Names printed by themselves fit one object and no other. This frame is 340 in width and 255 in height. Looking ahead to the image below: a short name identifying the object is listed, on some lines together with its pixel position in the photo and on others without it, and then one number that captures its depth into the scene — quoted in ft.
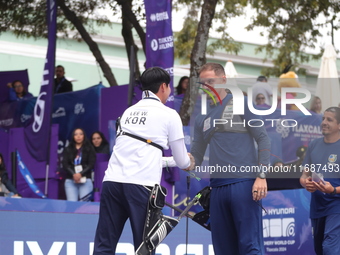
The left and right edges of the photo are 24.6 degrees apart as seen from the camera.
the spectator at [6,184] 40.73
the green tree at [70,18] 53.78
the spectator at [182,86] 48.47
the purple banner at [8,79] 55.72
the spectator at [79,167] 41.86
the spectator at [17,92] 54.70
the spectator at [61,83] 56.65
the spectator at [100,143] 44.27
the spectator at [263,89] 43.42
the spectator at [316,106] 43.10
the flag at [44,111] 42.60
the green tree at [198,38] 41.98
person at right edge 26.43
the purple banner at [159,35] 37.17
